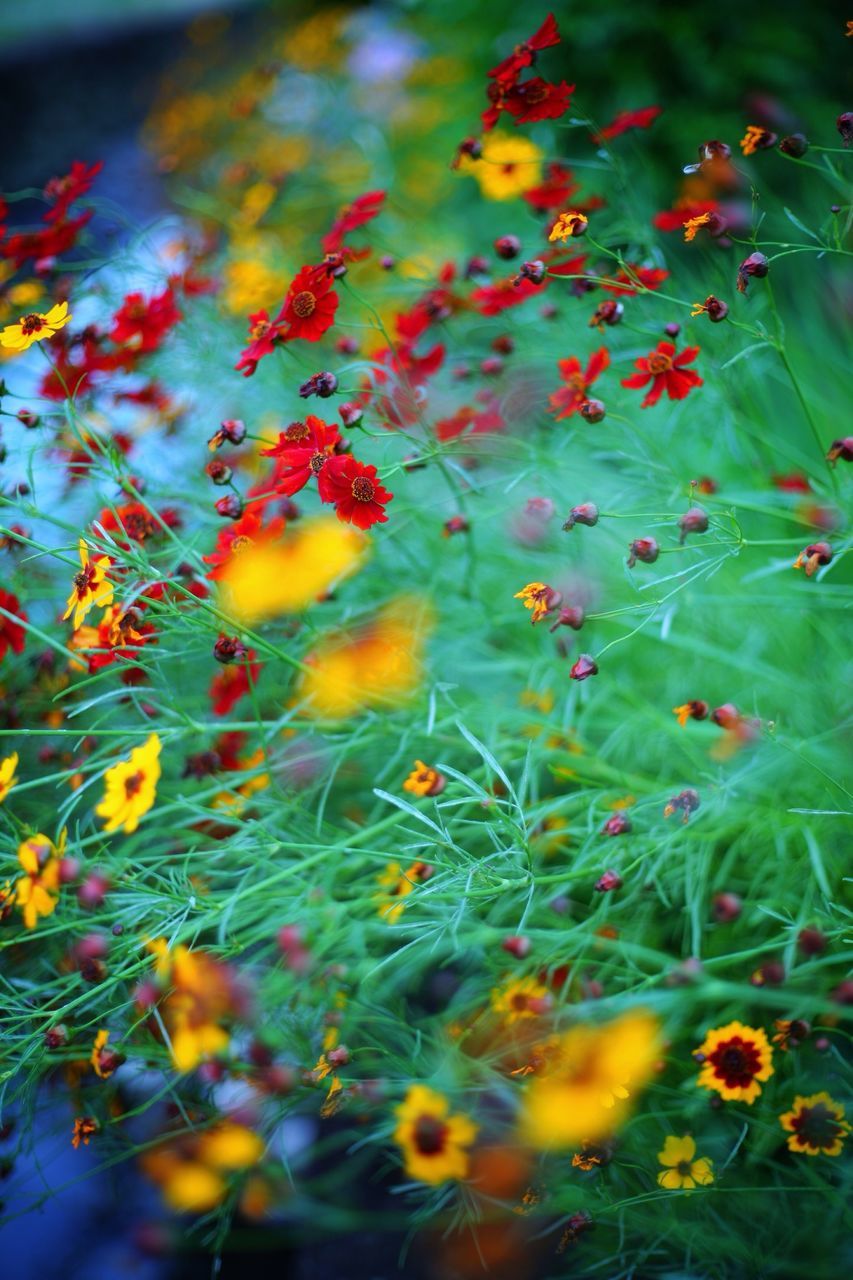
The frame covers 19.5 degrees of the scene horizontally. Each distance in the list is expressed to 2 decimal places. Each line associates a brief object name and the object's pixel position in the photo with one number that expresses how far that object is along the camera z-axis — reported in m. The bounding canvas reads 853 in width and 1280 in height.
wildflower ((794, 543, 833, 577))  0.81
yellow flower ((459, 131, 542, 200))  0.99
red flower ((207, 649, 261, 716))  0.90
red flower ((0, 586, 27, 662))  0.88
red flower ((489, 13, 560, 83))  0.88
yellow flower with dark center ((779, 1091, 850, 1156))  0.83
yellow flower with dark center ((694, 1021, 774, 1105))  0.83
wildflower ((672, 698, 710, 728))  0.85
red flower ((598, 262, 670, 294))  0.87
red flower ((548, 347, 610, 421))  0.89
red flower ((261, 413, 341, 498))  0.83
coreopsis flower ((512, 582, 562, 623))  0.83
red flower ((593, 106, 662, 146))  0.93
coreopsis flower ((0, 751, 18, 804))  0.83
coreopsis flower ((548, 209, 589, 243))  0.84
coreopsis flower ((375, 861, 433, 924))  0.83
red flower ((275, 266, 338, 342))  0.86
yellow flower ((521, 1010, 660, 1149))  0.78
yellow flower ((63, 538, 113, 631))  0.83
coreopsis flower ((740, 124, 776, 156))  0.85
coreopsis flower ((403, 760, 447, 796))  0.84
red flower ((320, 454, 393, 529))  0.82
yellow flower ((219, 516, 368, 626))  0.86
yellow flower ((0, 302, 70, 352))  0.86
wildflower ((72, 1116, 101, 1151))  0.85
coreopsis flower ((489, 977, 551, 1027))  0.86
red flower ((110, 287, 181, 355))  0.95
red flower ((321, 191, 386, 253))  0.91
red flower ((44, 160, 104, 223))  0.95
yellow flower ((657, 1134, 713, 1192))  0.82
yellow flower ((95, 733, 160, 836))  0.81
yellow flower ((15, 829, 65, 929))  0.79
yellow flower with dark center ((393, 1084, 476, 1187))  0.79
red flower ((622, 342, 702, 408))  0.86
